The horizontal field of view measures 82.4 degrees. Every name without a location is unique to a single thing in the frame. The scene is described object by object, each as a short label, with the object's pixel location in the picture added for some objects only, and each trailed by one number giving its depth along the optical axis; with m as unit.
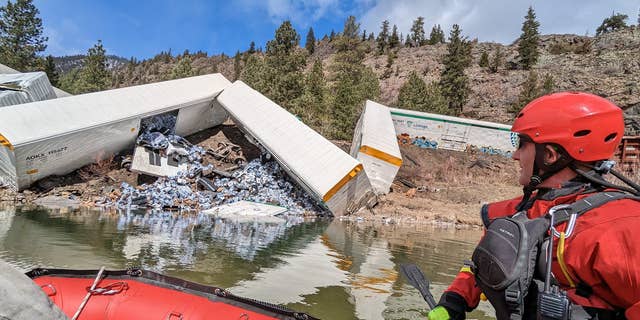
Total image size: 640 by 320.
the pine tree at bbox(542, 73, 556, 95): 30.26
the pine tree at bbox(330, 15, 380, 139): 23.31
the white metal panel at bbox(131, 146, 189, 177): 13.05
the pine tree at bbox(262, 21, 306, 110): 25.03
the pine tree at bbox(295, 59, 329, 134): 24.28
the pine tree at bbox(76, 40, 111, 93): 33.56
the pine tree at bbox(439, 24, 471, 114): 35.25
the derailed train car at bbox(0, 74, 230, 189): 9.77
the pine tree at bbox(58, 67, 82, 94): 43.01
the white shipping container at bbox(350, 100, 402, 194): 13.57
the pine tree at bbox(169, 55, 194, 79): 39.38
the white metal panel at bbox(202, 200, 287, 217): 11.58
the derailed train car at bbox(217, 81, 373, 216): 11.62
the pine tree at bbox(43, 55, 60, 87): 36.56
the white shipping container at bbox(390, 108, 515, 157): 21.41
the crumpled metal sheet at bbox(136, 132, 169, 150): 13.57
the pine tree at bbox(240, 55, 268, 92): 26.78
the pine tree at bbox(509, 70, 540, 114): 29.22
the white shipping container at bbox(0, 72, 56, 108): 13.19
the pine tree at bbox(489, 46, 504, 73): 45.78
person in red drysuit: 1.05
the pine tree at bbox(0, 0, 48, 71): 32.88
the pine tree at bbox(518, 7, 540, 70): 44.09
